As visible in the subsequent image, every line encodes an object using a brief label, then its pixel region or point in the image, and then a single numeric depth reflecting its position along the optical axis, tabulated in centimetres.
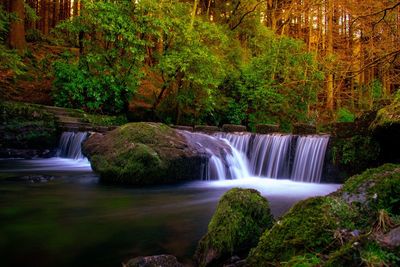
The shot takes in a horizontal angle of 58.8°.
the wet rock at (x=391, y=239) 191
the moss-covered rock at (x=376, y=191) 258
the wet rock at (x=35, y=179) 746
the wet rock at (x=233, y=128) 1370
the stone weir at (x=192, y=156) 735
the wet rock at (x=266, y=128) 1394
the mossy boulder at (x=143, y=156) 728
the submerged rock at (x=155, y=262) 275
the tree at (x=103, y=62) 1365
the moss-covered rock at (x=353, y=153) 704
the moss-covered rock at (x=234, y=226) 301
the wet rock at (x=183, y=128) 1323
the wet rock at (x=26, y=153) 1110
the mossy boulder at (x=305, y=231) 228
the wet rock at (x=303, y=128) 1197
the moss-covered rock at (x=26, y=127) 1128
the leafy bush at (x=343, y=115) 1680
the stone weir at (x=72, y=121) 1200
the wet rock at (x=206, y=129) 1338
